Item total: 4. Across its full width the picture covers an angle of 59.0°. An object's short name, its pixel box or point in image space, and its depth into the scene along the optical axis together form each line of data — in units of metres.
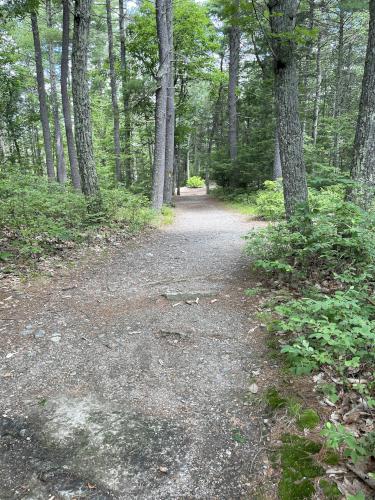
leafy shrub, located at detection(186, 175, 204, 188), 38.12
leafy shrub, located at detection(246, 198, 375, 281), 4.46
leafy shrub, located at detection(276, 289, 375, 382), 2.72
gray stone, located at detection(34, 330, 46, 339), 3.93
